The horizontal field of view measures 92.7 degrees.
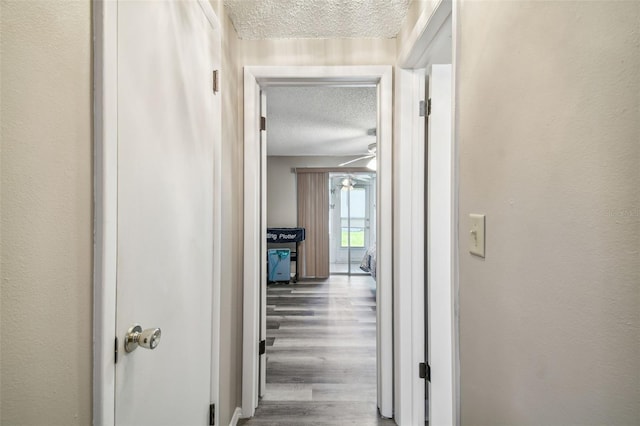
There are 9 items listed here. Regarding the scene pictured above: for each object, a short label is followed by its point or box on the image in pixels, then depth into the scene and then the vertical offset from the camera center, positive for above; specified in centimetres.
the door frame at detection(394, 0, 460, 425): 169 -9
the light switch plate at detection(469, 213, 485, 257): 90 -4
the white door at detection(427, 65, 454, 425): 162 -12
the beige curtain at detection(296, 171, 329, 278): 596 +2
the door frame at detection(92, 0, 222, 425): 68 +3
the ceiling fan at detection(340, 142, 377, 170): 459 +105
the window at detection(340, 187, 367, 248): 699 +5
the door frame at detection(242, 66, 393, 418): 179 +12
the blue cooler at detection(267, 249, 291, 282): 537 -81
